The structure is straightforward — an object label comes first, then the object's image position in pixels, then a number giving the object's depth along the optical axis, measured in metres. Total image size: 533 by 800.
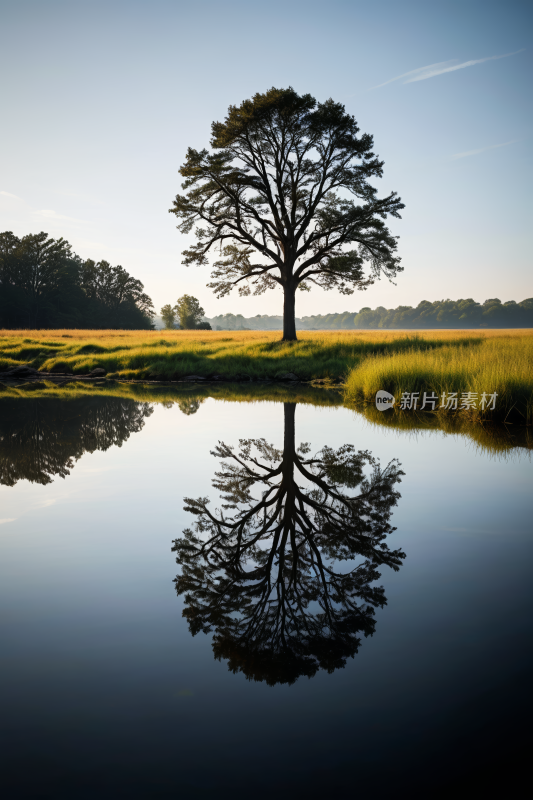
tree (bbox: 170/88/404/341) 25.27
